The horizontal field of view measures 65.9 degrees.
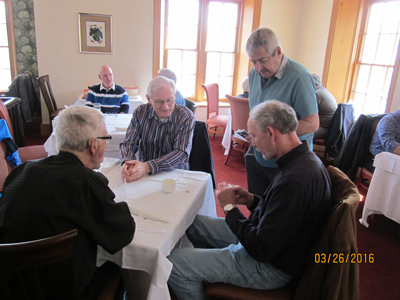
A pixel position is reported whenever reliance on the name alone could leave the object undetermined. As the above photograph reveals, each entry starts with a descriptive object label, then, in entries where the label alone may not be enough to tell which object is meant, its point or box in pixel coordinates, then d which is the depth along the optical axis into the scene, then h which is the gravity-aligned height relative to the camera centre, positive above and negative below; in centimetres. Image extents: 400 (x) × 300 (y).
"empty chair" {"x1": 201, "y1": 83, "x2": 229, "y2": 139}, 458 -65
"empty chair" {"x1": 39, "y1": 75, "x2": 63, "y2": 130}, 424 -58
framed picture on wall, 454 +33
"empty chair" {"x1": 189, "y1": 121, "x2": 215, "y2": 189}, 213 -60
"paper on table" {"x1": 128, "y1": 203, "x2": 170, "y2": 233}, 122 -64
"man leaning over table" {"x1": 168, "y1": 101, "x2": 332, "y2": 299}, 114 -60
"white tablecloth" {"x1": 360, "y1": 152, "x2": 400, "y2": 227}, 234 -86
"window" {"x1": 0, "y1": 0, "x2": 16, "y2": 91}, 484 +5
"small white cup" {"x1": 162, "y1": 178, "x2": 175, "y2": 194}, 152 -59
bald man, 373 -46
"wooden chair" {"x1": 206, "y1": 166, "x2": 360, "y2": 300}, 108 -67
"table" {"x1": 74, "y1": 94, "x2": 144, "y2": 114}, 436 -59
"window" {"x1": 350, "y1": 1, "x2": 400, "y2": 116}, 369 +20
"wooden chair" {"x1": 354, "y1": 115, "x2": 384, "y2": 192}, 286 -89
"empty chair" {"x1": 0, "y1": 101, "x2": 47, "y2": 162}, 237 -76
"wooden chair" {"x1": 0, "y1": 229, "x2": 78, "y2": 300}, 86 -59
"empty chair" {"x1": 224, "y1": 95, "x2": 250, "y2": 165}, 366 -56
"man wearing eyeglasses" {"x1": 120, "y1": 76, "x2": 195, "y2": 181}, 190 -43
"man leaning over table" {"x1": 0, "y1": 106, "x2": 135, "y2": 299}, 99 -47
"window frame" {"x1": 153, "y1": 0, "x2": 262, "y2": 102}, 471 +40
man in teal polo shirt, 177 -7
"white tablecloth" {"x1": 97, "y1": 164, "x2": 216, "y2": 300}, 114 -65
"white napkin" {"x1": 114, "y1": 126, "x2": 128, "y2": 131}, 268 -59
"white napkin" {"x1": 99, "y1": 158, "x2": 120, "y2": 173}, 176 -61
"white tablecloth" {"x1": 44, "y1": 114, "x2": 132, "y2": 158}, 250 -66
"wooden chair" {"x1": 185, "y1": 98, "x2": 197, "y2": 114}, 327 -44
